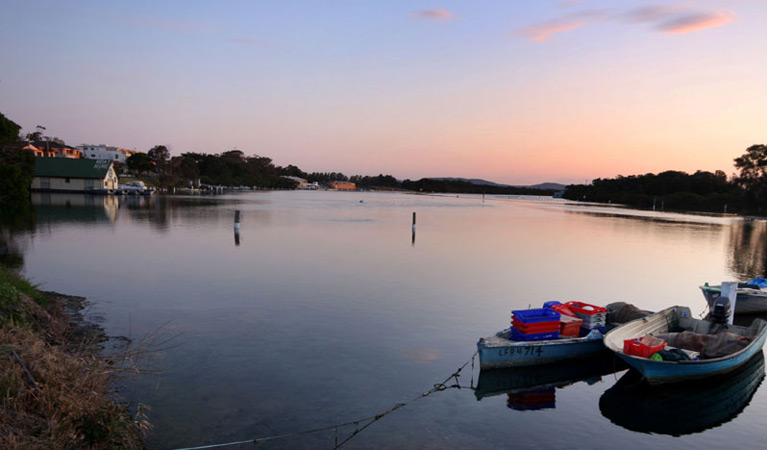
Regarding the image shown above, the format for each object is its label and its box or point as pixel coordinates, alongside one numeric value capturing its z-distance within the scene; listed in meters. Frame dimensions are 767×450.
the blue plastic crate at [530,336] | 11.77
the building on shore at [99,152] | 179.00
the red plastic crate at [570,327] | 12.45
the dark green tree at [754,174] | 87.94
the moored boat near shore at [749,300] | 17.78
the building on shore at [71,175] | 78.81
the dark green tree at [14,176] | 48.80
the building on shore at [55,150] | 104.39
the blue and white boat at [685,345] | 10.64
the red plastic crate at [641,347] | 10.85
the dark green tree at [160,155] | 122.31
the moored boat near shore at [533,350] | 11.14
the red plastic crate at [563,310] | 13.31
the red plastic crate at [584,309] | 13.34
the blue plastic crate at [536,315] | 11.80
